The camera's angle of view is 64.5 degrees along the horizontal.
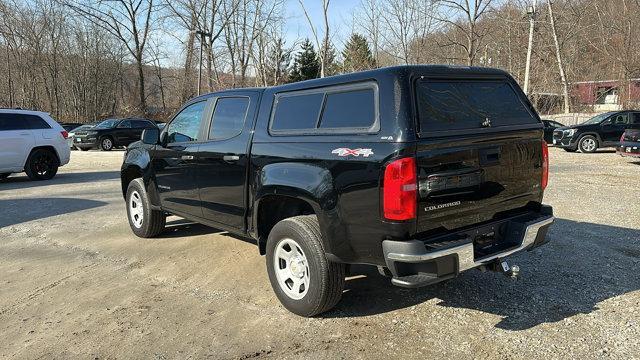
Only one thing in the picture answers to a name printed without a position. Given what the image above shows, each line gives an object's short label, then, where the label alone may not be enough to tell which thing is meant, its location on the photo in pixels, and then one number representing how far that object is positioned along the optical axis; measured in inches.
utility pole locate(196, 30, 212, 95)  1384.1
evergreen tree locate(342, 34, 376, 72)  1802.4
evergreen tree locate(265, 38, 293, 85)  1752.8
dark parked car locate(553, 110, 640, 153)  730.4
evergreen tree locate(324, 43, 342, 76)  1999.4
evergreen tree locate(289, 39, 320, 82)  1955.0
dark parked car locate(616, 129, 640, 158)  557.3
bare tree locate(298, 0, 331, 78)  1425.9
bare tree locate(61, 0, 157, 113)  1825.8
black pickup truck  132.7
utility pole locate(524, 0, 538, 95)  911.7
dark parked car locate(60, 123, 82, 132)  1282.0
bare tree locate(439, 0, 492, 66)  1165.1
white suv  479.5
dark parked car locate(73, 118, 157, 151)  964.6
